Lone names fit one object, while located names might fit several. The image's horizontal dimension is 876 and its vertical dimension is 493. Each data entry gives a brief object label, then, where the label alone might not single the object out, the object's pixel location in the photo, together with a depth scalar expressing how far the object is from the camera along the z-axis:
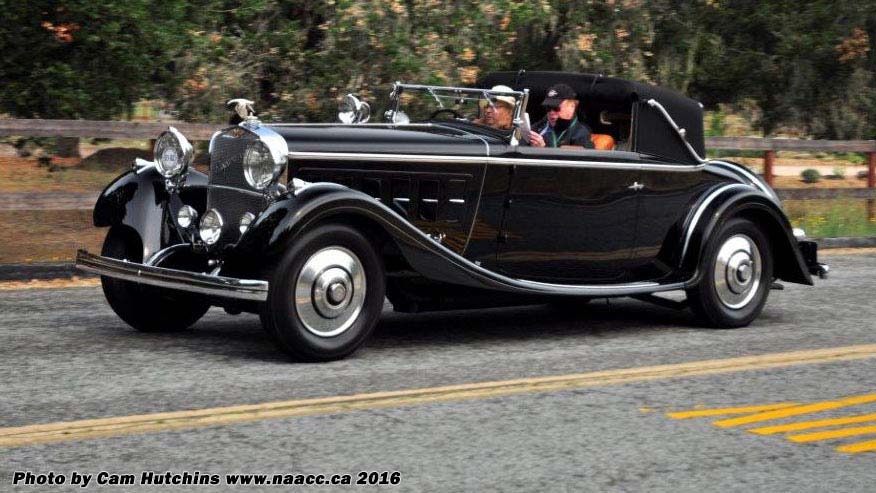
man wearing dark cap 15.71
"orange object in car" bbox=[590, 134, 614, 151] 16.04
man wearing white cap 15.03
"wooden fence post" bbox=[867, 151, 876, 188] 31.81
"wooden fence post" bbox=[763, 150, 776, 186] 30.09
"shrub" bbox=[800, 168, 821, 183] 54.63
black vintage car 12.72
